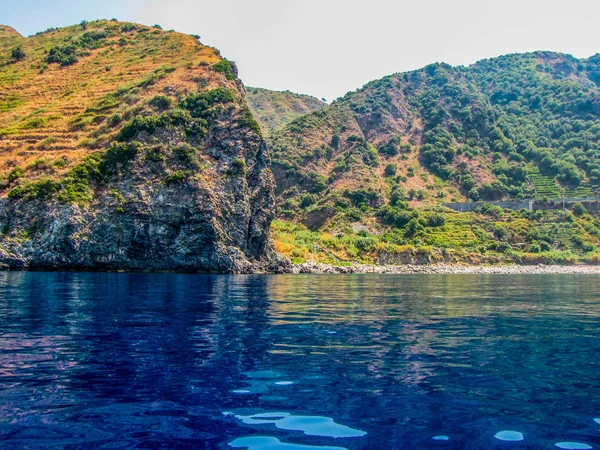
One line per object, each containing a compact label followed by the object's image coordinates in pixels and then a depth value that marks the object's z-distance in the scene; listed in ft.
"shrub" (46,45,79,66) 328.47
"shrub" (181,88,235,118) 243.81
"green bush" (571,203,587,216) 370.12
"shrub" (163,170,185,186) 214.07
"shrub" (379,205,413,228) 374.43
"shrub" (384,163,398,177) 471.21
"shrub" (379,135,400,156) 506.48
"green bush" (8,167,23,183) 213.05
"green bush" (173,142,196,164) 223.92
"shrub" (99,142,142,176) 217.97
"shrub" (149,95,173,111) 247.29
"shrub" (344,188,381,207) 416.67
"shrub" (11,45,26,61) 344.49
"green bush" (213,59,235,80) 274.57
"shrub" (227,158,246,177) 230.89
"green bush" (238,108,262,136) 244.83
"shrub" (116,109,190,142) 228.22
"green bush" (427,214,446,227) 366.37
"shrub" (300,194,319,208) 428.97
